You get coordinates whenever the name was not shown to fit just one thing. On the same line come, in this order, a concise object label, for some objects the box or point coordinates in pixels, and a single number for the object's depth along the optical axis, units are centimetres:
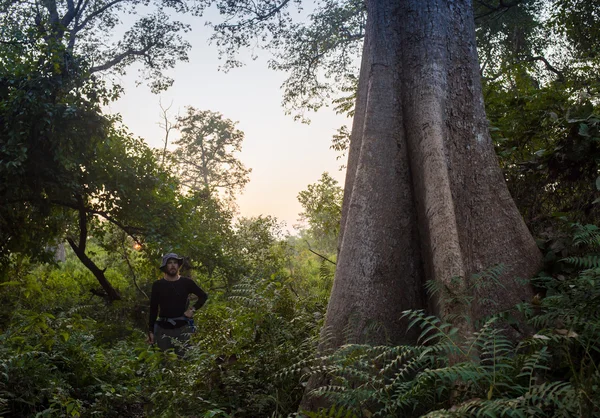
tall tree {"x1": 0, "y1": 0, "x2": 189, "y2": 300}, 871
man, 623
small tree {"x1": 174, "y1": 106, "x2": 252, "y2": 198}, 3200
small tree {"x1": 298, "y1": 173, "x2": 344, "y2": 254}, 1261
